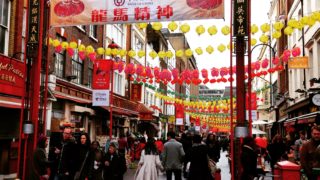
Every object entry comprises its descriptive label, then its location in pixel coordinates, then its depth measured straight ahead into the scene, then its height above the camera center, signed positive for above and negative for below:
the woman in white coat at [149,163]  10.69 -0.85
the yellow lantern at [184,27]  14.58 +3.47
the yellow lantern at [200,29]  14.88 +3.48
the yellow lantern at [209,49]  17.75 +3.34
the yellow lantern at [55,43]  17.94 +3.58
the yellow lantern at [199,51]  17.80 +3.29
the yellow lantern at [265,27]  15.38 +3.70
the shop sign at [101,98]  18.92 +1.36
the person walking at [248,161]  9.29 -0.67
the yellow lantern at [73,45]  18.38 +3.57
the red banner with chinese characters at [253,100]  29.75 +2.07
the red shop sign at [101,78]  19.53 +2.31
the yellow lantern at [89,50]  19.49 +3.59
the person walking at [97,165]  10.55 -0.91
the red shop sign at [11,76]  16.33 +2.07
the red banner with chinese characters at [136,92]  37.09 +3.21
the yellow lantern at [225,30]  15.06 +3.50
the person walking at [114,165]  10.75 -0.90
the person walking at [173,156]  12.60 -0.78
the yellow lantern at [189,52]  18.56 +3.35
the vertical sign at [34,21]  11.57 +2.90
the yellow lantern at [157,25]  14.83 +3.59
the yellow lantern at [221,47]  17.45 +3.36
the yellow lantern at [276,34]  16.62 +3.73
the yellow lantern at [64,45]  18.48 +3.62
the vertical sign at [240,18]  10.20 +2.68
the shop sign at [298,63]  22.22 +3.53
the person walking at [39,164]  9.60 -0.80
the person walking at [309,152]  8.22 -0.41
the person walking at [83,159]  9.71 -0.69
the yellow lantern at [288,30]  16.14 +3.77
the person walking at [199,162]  10.55 -0.80
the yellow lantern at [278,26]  16.02 +3.92
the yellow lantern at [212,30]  14.91 +3.48
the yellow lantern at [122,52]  20.03 +3.58
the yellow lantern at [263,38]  16.14 +3.46
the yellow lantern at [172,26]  14.52 +3.53
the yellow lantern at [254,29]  15.60 +3.68
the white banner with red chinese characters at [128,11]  12.31 +3.50
